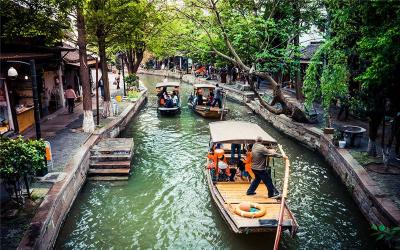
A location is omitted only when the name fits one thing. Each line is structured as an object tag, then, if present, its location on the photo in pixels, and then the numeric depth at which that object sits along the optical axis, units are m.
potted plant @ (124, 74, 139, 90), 29.86
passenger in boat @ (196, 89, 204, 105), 25.42
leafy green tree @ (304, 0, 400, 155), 8.72
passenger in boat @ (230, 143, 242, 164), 11.62
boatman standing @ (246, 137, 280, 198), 8.96
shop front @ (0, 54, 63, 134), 14.52
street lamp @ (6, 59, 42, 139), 10.71
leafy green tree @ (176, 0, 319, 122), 18.41
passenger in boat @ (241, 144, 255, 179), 10.12
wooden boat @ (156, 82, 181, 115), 24.03
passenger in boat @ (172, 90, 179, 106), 24.50
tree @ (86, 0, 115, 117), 15.87
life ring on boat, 8.23
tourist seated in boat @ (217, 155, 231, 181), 10.77
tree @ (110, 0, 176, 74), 17.02
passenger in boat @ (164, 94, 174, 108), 24.12
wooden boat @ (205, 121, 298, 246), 7.87
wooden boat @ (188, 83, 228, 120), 22.95
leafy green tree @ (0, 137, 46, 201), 7.95
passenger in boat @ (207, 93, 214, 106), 25.13
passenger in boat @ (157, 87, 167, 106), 24.80
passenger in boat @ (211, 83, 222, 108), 23.39
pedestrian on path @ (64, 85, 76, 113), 20.36
